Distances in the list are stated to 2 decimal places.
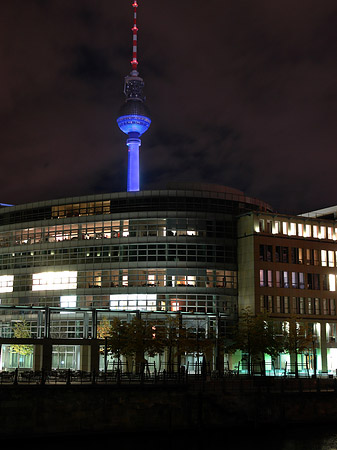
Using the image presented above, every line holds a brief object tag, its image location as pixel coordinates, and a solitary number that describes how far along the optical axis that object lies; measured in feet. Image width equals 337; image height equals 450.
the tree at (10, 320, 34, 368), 278.05
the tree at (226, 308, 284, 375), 253.85
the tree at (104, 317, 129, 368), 227.87
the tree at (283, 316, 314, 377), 260.83
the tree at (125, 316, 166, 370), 225.76
